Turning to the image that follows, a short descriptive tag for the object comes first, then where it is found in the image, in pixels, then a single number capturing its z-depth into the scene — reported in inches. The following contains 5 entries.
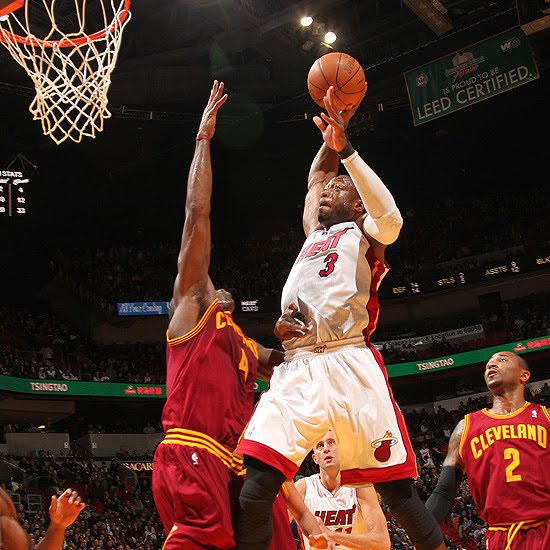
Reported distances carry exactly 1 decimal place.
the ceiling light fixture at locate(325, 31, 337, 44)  684.7
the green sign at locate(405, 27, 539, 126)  559.2
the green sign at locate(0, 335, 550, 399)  834.8
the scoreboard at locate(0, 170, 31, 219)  817.5
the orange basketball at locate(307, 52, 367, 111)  191.2
